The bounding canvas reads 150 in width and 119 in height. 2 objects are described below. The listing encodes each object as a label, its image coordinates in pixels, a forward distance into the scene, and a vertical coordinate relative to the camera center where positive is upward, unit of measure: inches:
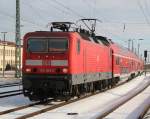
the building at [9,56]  4707.2 +198.9
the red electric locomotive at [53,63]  785.6 +20.5
